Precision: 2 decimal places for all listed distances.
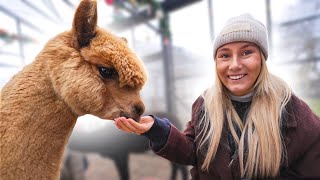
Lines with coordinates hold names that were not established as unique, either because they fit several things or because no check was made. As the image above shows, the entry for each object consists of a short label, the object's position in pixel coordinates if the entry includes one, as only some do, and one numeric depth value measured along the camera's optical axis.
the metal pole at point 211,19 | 2.32
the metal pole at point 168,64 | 2.55
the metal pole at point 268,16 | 2.27
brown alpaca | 0.73
